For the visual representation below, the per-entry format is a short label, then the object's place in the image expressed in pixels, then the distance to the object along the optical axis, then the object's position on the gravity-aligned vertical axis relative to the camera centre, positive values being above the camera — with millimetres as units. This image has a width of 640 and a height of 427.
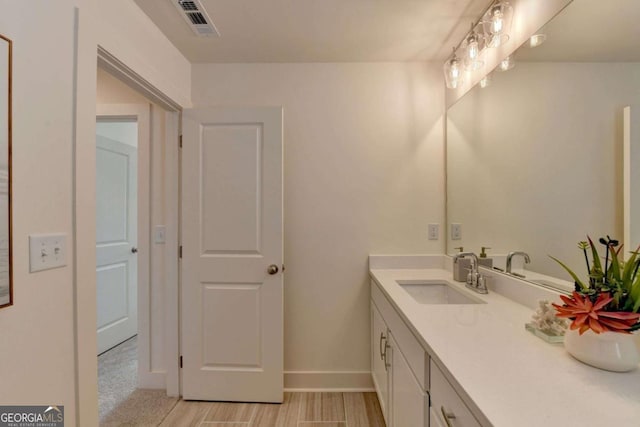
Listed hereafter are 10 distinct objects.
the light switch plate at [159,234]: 2117 -135
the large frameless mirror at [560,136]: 951 +320
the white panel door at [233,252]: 1977 -248
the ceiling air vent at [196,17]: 1524 +1086
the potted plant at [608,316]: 767 -266
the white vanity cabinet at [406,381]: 845 -621
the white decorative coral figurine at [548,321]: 971 -354
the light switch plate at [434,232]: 2152 -123
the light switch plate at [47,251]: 979 -124
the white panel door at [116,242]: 2748 -261
